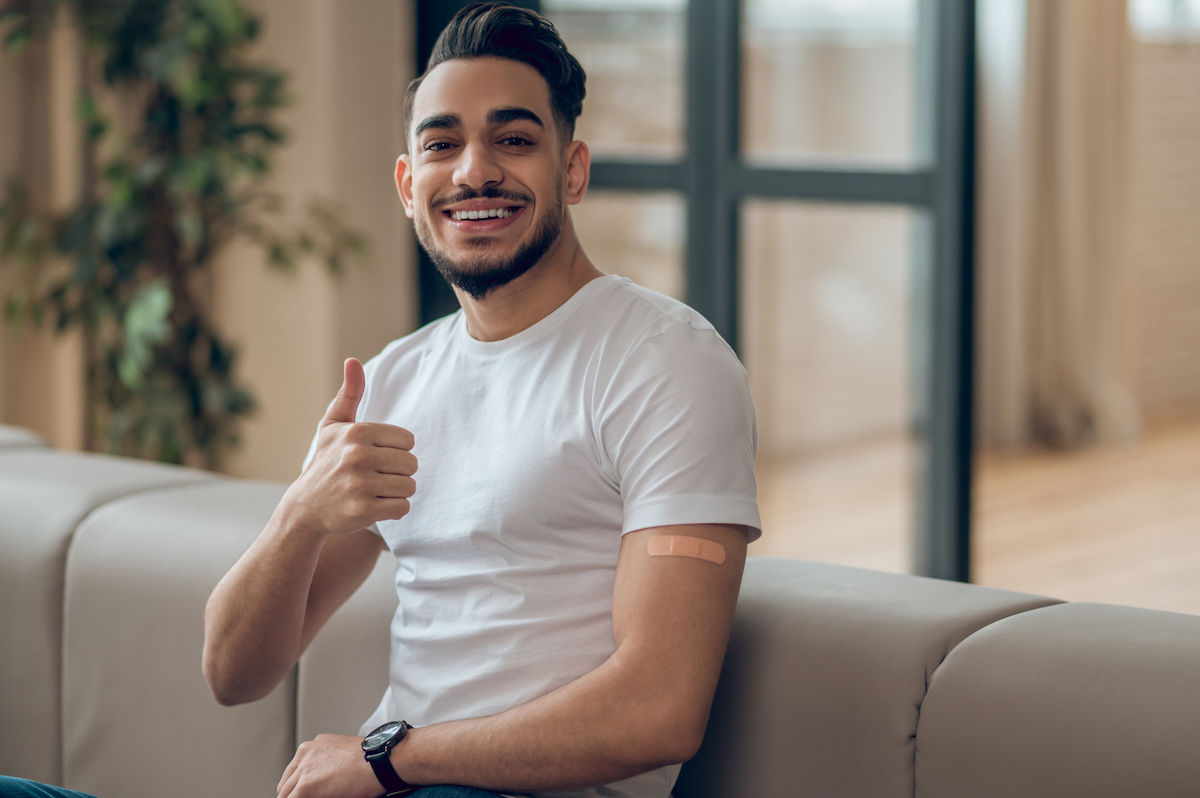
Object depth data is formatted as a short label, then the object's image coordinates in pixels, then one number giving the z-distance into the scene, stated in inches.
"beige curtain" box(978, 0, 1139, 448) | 195.6
